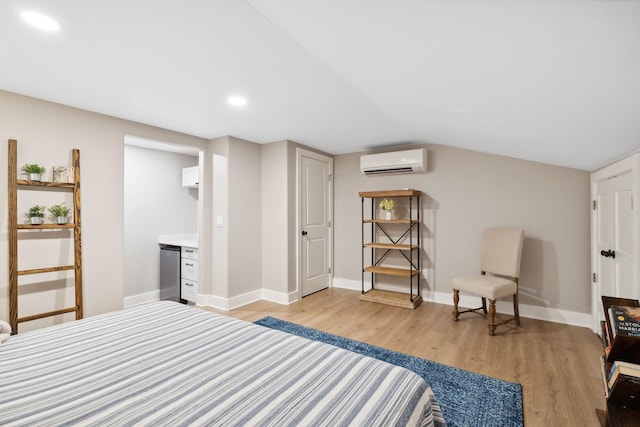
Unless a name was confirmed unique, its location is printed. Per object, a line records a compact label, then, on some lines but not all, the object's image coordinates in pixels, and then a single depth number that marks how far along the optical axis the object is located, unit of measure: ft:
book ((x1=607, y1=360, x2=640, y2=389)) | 3.34
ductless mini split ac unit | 12.71
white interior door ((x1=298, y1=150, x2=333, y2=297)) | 13.97
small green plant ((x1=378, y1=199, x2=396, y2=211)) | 13.48
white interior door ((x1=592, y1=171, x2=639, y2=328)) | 7.04
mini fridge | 13.42
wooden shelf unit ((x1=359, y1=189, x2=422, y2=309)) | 12.61
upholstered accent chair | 9.71
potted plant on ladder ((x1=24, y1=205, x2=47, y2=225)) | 7.60
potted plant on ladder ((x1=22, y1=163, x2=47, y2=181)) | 7.55
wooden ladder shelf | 7.18
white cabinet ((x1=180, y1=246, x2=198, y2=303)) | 12.91
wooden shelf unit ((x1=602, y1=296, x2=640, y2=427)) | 3.32
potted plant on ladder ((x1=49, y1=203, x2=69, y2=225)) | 7.98
